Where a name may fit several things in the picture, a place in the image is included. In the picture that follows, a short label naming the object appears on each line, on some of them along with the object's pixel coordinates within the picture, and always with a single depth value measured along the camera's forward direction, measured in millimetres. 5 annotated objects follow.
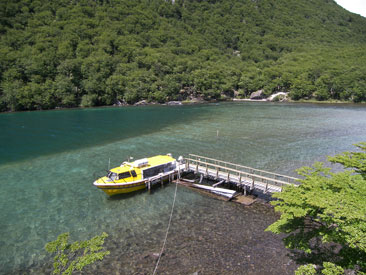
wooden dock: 27819
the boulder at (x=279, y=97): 152250
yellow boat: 28859
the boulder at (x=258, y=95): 161375
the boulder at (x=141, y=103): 136000
